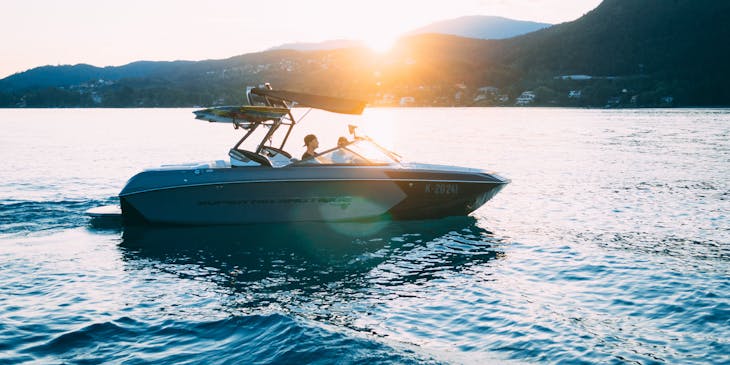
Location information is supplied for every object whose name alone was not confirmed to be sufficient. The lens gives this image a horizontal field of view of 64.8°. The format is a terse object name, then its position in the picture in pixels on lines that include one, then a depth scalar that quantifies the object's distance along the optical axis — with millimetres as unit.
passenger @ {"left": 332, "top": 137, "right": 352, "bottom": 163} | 13444
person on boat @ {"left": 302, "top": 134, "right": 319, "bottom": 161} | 13477
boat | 12969
